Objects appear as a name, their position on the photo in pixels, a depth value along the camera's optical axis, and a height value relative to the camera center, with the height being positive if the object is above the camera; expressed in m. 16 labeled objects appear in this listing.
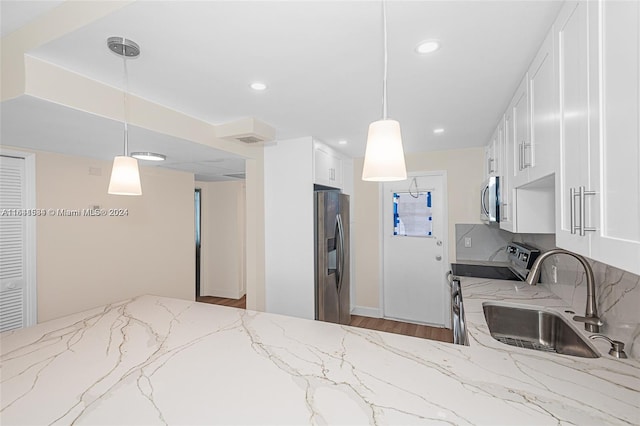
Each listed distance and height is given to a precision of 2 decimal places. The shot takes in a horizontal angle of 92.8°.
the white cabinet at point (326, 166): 3.21 +0.54
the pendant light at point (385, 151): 1.02 +0.21
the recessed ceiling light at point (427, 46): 1.37 +0.77
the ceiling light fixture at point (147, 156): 1.96 +0.38
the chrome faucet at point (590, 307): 1.47 -0.47
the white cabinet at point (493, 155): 2.56 +0.55
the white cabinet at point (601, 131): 0.70 +0.22
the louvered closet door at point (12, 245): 2.37 -0.25
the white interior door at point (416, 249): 3.86 -0.48
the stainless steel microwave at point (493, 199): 2.36 +0.11
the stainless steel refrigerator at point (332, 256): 3.07 -0.46
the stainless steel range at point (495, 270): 2.42 -0.58
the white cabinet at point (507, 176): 2.01 +0.26
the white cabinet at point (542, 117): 1.22 +0.42
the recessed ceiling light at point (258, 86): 1.81 +0.77
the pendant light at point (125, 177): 1.54 +0.19
